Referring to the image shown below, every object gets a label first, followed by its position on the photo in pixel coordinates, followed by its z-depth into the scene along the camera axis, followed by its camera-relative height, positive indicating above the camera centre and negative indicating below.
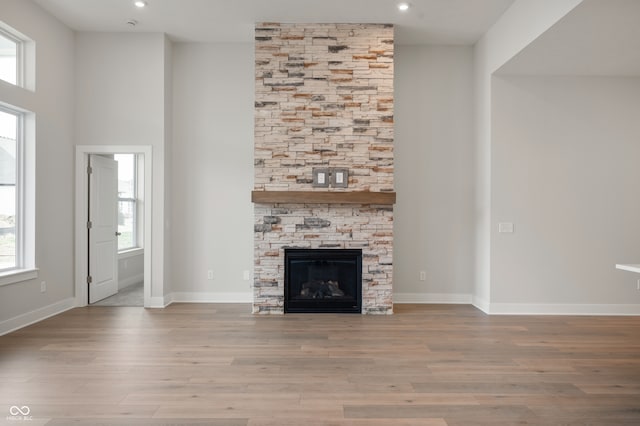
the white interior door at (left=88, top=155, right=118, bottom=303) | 5.68 -0.29
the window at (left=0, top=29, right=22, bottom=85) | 4.51 +1.58
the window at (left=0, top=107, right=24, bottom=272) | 4.48 +0.18
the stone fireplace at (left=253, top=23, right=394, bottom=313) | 5.27 +0.89
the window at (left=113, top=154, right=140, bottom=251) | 7.46 +0.09
